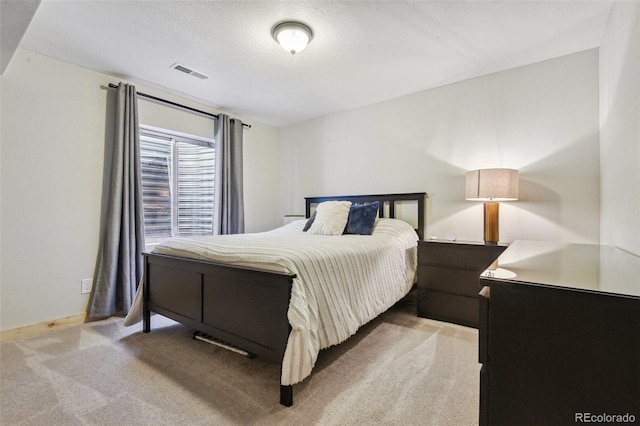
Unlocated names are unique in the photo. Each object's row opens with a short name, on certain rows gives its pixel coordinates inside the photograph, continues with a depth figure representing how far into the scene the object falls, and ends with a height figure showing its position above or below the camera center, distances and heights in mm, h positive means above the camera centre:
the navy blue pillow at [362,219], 2938 -90
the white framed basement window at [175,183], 3305 +338
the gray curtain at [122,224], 2703 -139
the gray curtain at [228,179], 3621 +401
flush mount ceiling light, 2051 +1272
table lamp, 2408 +173
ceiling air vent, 2682 +1335
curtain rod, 2805 +1206
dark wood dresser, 690 -358
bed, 1521 -514
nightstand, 2438 -589
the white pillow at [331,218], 3002 -84
